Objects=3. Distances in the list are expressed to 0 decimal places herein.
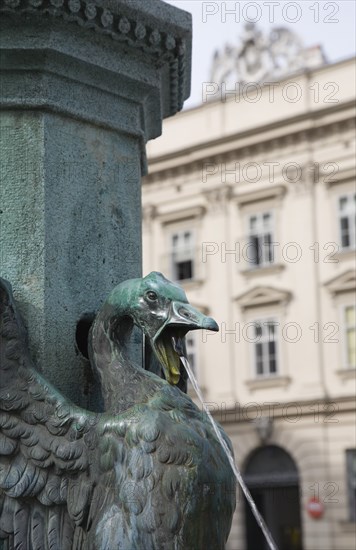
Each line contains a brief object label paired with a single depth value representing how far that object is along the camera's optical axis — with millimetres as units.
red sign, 20766
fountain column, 2939
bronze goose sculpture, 2486
